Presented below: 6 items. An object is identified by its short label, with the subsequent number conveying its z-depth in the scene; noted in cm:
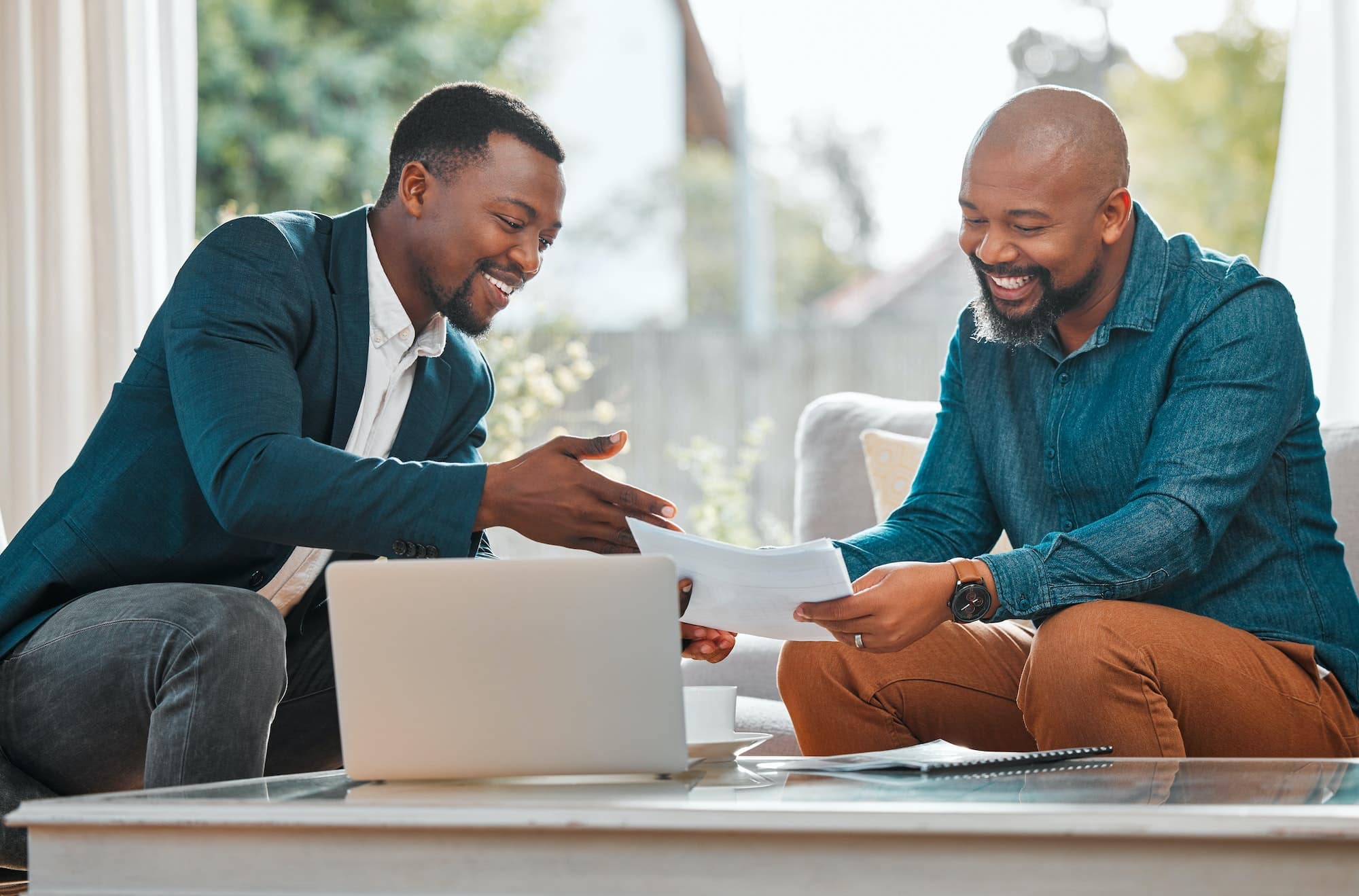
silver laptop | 351
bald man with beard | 393
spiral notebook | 359
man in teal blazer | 395
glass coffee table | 329
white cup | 373
